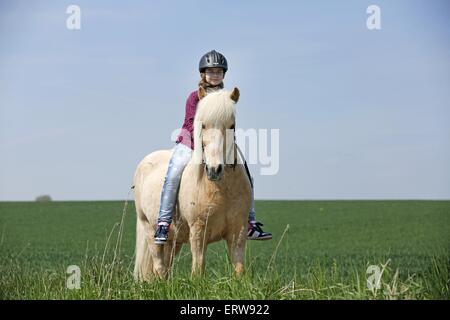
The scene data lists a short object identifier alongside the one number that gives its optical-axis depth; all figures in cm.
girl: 1388
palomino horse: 1237
